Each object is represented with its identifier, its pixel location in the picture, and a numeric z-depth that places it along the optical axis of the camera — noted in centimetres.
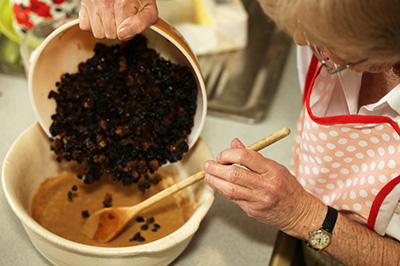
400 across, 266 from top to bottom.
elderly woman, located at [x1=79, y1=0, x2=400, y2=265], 79
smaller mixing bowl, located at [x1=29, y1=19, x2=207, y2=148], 90
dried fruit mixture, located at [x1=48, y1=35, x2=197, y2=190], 95
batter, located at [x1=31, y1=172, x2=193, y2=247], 97
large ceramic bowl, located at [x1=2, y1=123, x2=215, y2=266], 77
